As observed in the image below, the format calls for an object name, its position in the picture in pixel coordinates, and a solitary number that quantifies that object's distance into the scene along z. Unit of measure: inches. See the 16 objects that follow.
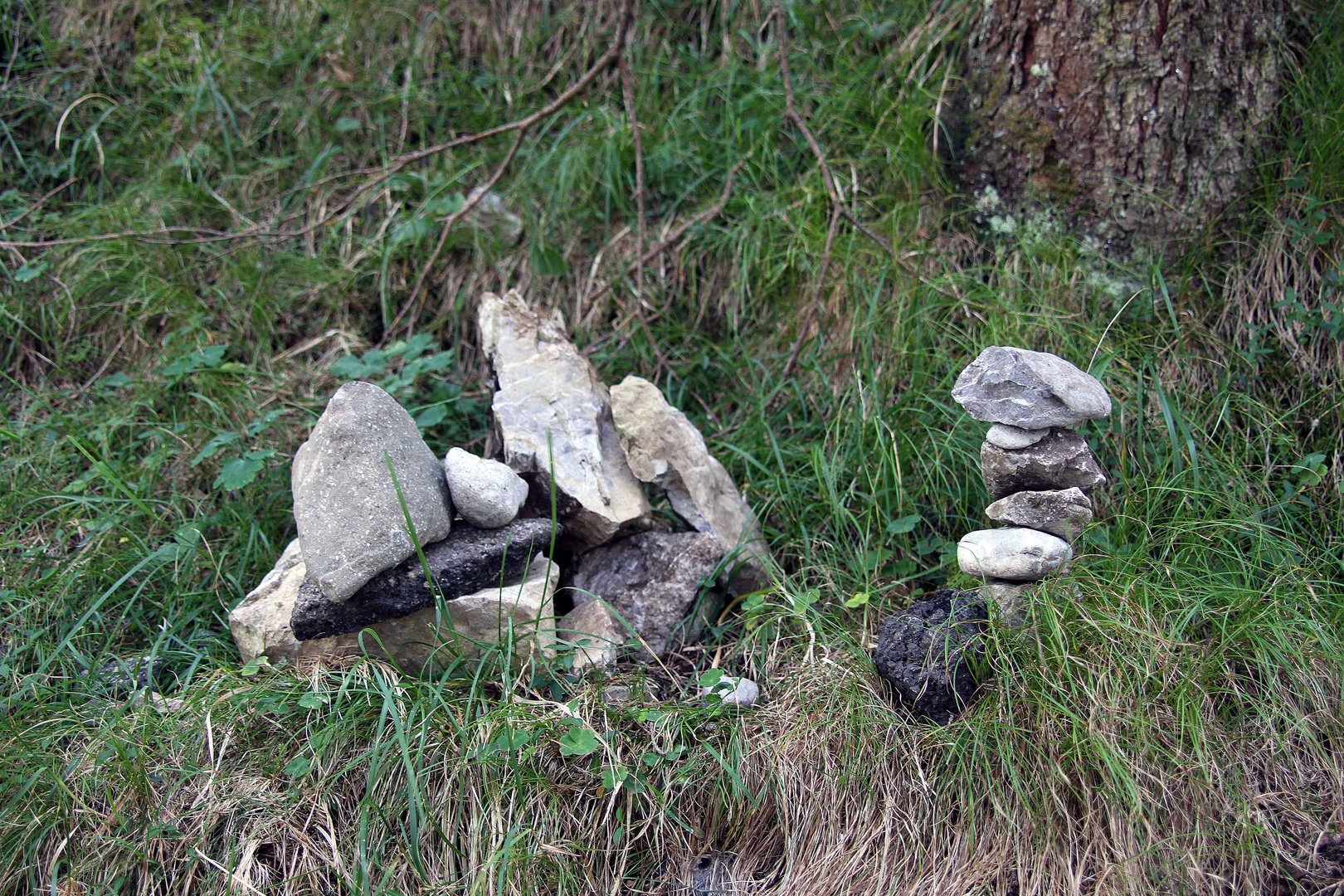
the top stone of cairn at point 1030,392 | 72.1
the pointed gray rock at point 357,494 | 74.4
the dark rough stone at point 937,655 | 73.9
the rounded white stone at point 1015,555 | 74.2
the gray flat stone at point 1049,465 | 74.3
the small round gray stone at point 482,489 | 81.3
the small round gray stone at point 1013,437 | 74.6
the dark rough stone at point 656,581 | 86.2
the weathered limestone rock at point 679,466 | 91.0
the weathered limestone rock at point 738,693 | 78.2
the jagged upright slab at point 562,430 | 88.5
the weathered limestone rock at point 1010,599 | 75.3
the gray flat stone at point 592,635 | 81.0
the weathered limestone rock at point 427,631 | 80.4
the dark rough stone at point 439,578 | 76.5
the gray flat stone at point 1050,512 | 73.6
